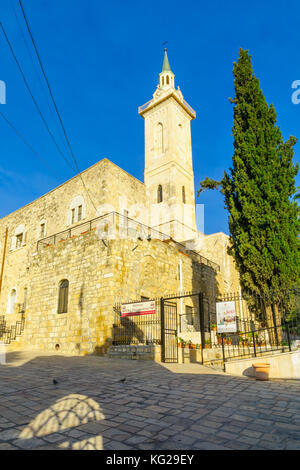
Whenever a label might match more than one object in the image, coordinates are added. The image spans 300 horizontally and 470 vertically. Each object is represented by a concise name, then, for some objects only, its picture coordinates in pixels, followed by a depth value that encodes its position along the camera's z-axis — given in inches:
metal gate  394.3
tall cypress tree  474.9
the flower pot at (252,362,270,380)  279.4
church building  518.3
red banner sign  425.1
